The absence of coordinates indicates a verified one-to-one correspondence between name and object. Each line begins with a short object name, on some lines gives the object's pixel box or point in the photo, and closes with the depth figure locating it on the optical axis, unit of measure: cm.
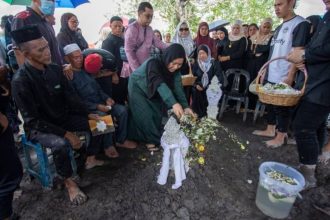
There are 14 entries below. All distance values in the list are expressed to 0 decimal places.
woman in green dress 309
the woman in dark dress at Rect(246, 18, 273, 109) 514
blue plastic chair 258
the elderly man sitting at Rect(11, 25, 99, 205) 237
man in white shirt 313
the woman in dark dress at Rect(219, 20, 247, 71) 535
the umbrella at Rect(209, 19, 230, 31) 667
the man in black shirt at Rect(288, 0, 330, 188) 243
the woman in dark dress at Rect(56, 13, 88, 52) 440
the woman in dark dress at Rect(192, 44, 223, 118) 502
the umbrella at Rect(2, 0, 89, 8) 497
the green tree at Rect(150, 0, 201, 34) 1139
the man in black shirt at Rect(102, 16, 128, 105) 430
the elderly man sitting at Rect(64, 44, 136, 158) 329
